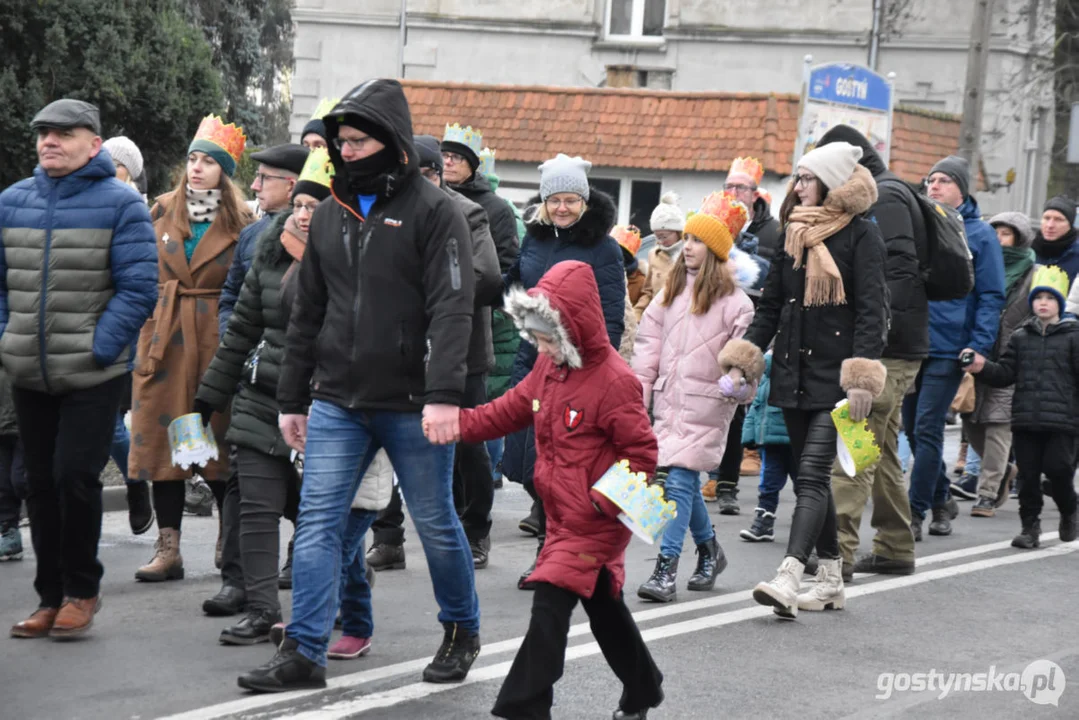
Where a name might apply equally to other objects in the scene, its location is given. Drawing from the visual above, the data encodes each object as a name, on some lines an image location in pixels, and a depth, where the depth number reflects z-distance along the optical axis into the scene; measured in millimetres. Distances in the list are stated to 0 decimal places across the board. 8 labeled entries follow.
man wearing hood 10005
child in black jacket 17242
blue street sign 28202
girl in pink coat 13614
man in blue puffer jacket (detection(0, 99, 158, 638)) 11447
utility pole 32688
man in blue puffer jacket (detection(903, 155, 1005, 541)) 17113
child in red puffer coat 9383
